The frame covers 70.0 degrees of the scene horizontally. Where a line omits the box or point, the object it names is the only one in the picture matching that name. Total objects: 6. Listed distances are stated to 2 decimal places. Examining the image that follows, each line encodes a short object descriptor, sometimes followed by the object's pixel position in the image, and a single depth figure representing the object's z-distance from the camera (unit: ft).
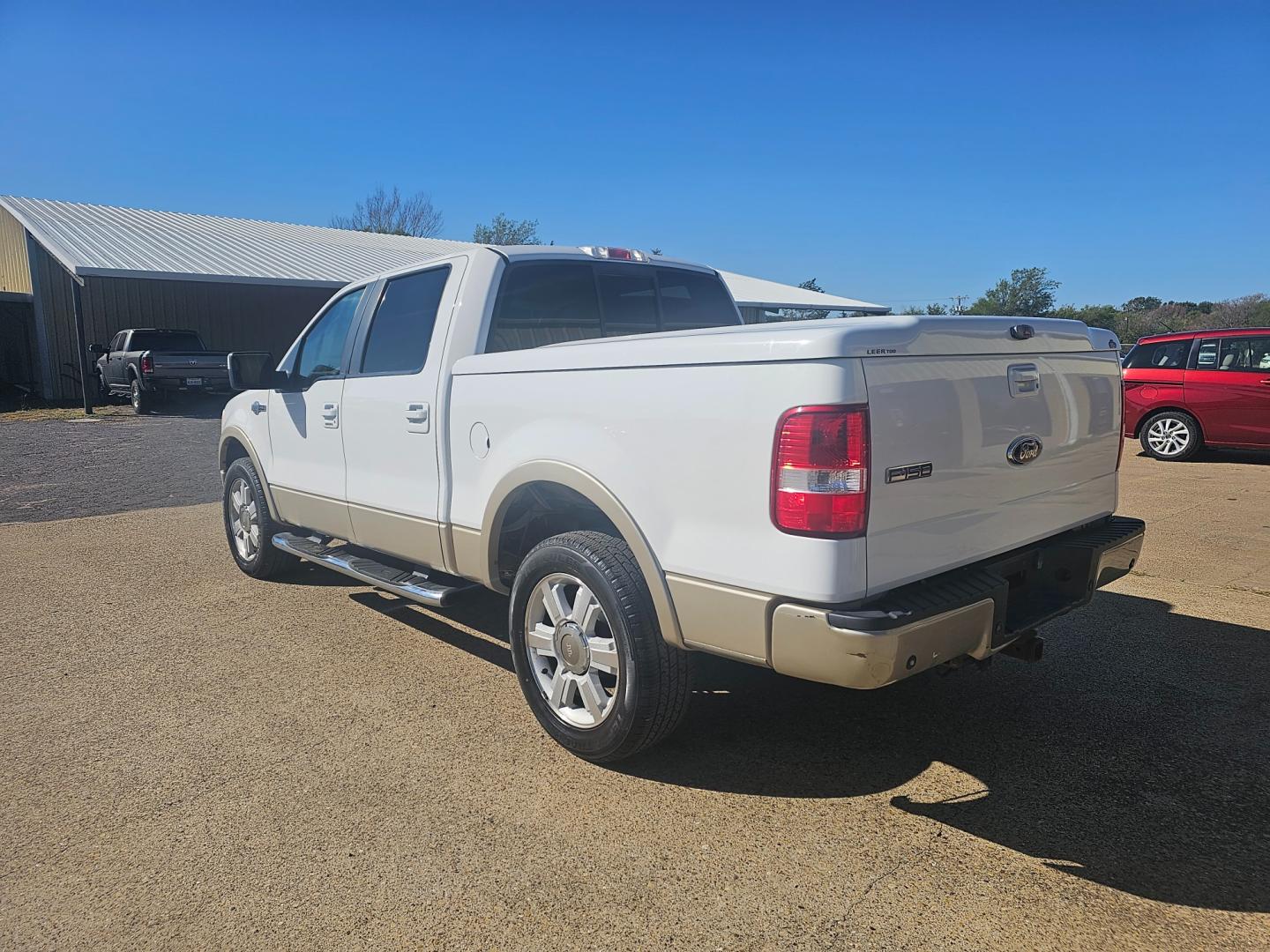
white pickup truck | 8.74
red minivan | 37.47
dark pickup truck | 60.44
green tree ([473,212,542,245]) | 207.82
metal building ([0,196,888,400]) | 68.59
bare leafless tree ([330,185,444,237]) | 204.33
